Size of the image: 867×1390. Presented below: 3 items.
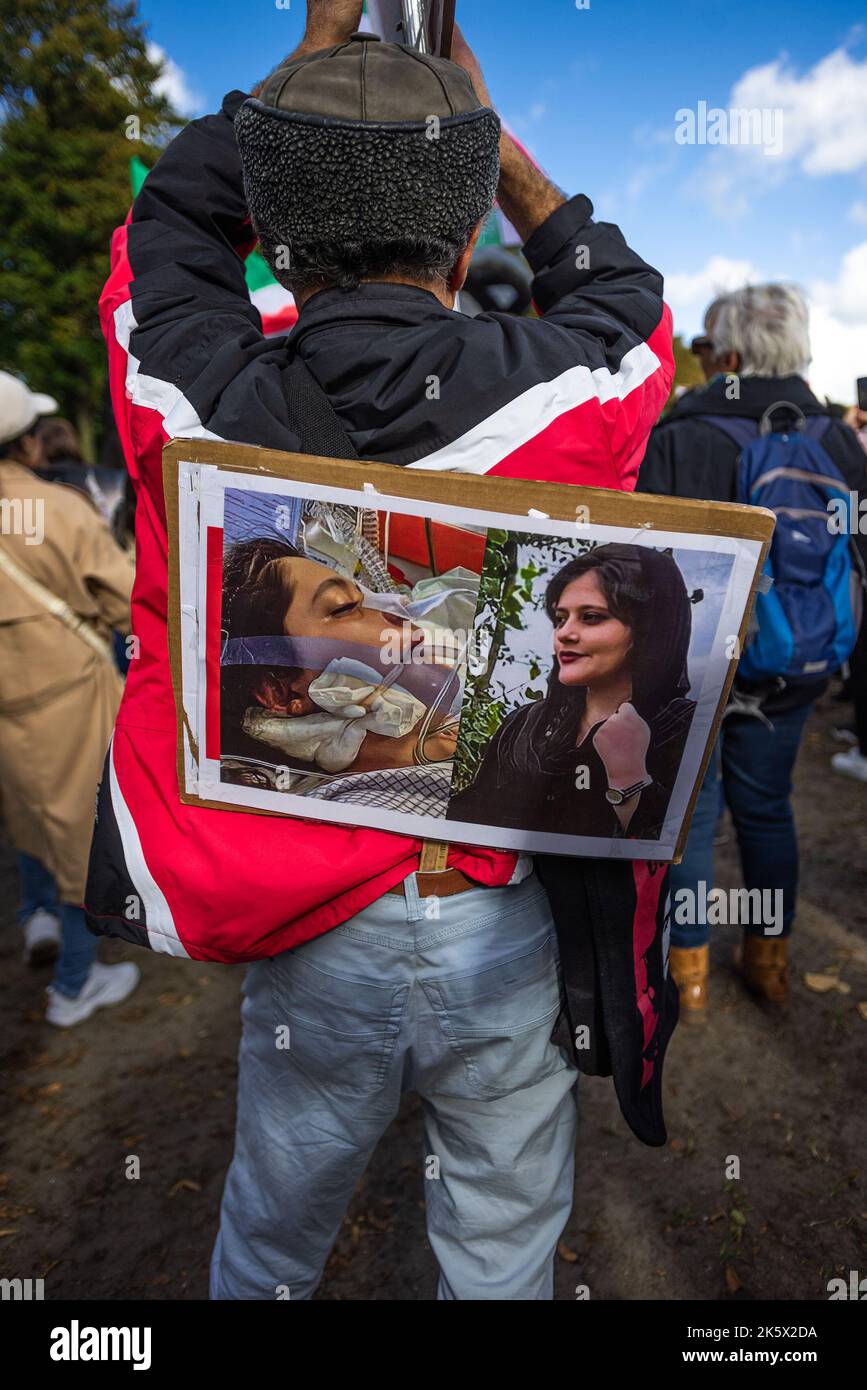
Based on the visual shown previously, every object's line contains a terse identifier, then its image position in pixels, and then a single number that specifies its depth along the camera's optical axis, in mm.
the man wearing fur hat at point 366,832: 1028
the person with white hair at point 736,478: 2574
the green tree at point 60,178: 19359
